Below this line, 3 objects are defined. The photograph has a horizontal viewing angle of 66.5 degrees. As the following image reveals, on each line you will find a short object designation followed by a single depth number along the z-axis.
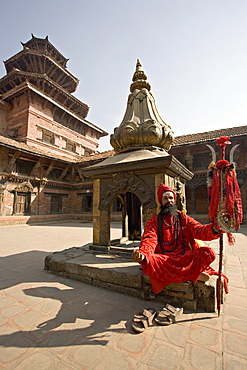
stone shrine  3.15
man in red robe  2.12
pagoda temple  13.55
